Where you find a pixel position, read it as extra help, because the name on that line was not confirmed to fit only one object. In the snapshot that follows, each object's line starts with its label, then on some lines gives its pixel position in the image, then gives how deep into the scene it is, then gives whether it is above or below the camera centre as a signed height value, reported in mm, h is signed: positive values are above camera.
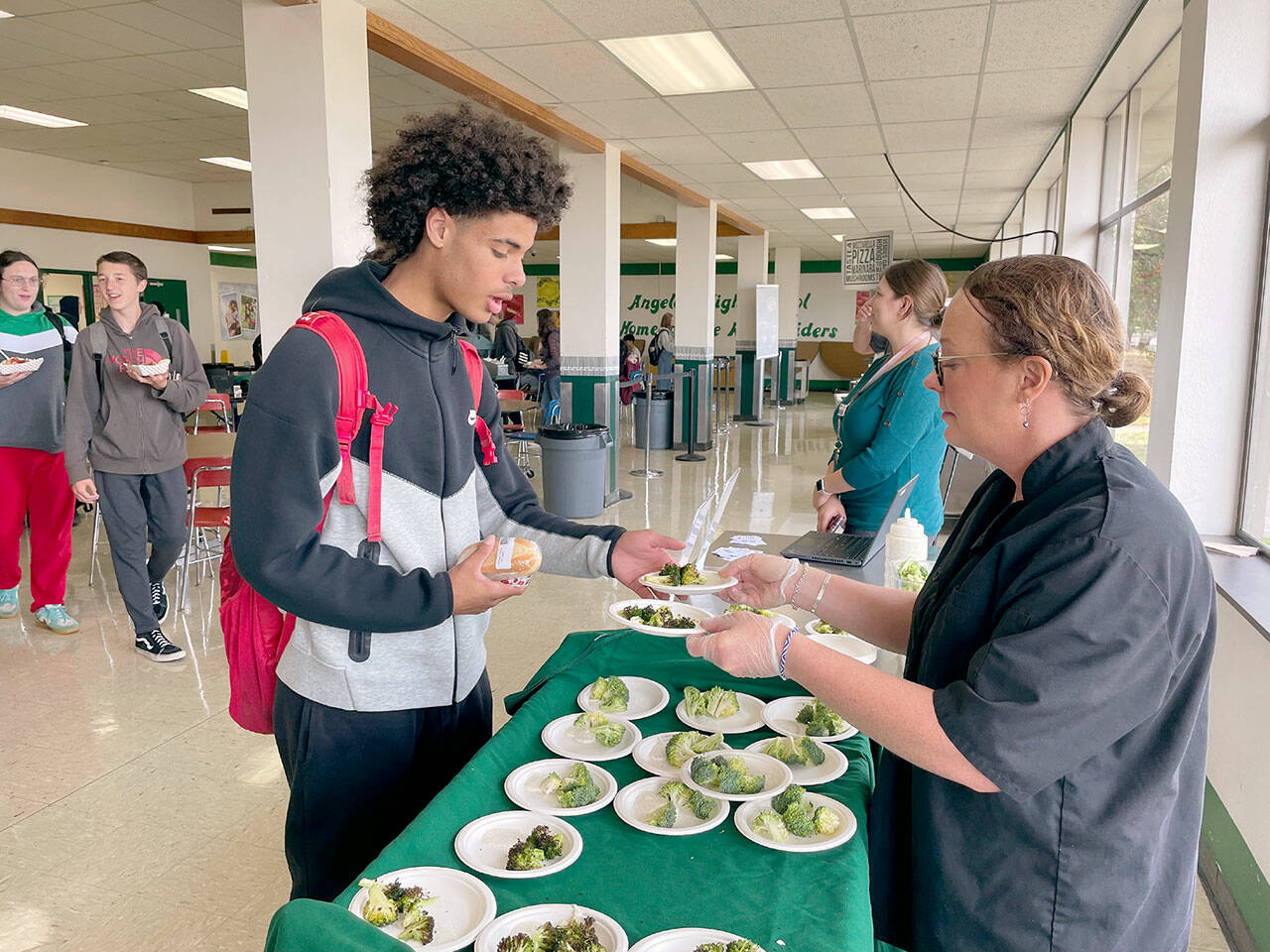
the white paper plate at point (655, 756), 1437 -693
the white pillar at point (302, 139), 4090 +973
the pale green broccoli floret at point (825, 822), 1284 -699
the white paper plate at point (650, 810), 1258 -696
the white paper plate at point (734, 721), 1620 -708
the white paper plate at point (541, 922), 1010 -687
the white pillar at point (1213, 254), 2951 +325
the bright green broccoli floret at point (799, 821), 1261 -685
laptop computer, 2463 -595
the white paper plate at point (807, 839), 1230 -703
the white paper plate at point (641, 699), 1659 -695
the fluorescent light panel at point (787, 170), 8547 +1785
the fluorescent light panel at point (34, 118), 7605 +2003
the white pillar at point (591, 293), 7480 +461
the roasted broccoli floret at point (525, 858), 1155 -678
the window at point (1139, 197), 4582 +881
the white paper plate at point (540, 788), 1301 -688
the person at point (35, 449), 4215 -525
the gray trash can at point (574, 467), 6906 -975
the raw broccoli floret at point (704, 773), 1362 -669
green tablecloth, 1034 -706
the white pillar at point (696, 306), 10922 +499
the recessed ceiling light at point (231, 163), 9750 +2054
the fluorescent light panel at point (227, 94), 6648 +1918
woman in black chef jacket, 1007 -402
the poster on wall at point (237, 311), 13953 +511
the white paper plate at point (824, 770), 1429 -707
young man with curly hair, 1311 -282
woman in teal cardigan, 2922 -252
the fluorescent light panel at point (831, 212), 11836 +1846
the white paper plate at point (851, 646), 1952 -680
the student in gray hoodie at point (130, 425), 3910 -376
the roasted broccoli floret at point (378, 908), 1021 -662
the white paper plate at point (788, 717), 1610 -707
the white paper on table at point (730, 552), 2604 -625
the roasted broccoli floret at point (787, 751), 1493 -696
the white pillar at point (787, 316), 16922 +590
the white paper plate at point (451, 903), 1024 -689
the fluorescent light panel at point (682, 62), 5004 +1727
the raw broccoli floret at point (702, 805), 1311 -692
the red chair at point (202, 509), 4742 -914
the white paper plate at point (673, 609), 1926 -599
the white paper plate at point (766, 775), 1334 -695
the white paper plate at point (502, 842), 1145 -688
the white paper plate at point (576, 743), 1480 -690
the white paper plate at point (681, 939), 1022 -698
